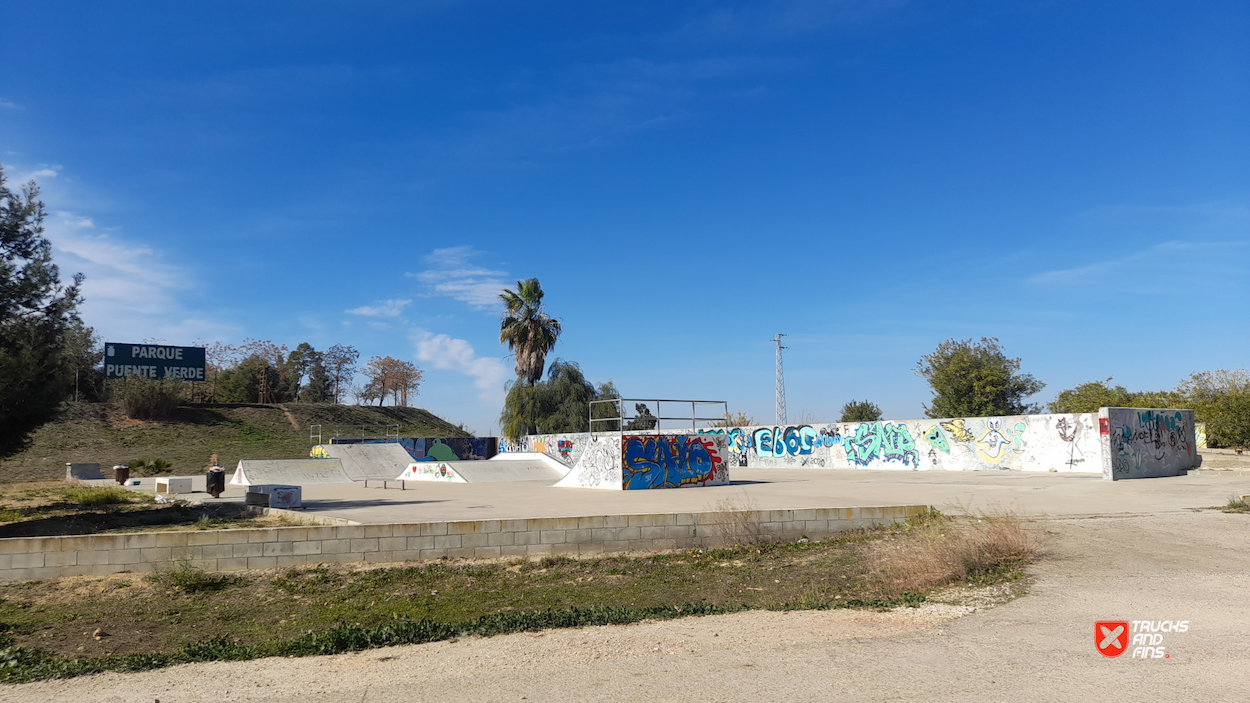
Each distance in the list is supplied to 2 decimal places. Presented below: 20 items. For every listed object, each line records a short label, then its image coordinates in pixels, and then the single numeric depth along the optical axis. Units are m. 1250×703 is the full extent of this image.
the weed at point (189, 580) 8.17
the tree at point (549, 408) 43.50
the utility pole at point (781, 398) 55.37
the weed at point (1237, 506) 12.41
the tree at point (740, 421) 47.58
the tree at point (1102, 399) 39.41
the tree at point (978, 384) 44.00
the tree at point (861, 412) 58.94
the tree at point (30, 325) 14.02
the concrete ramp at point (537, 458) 30.97
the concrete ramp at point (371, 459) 32.00
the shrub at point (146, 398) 44.47
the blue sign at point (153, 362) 45.97
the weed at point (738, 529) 10.68
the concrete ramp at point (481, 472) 28.00
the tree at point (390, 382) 63.69
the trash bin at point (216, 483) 19.42
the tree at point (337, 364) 64.12
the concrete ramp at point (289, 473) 26.06
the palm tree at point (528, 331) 45.09
